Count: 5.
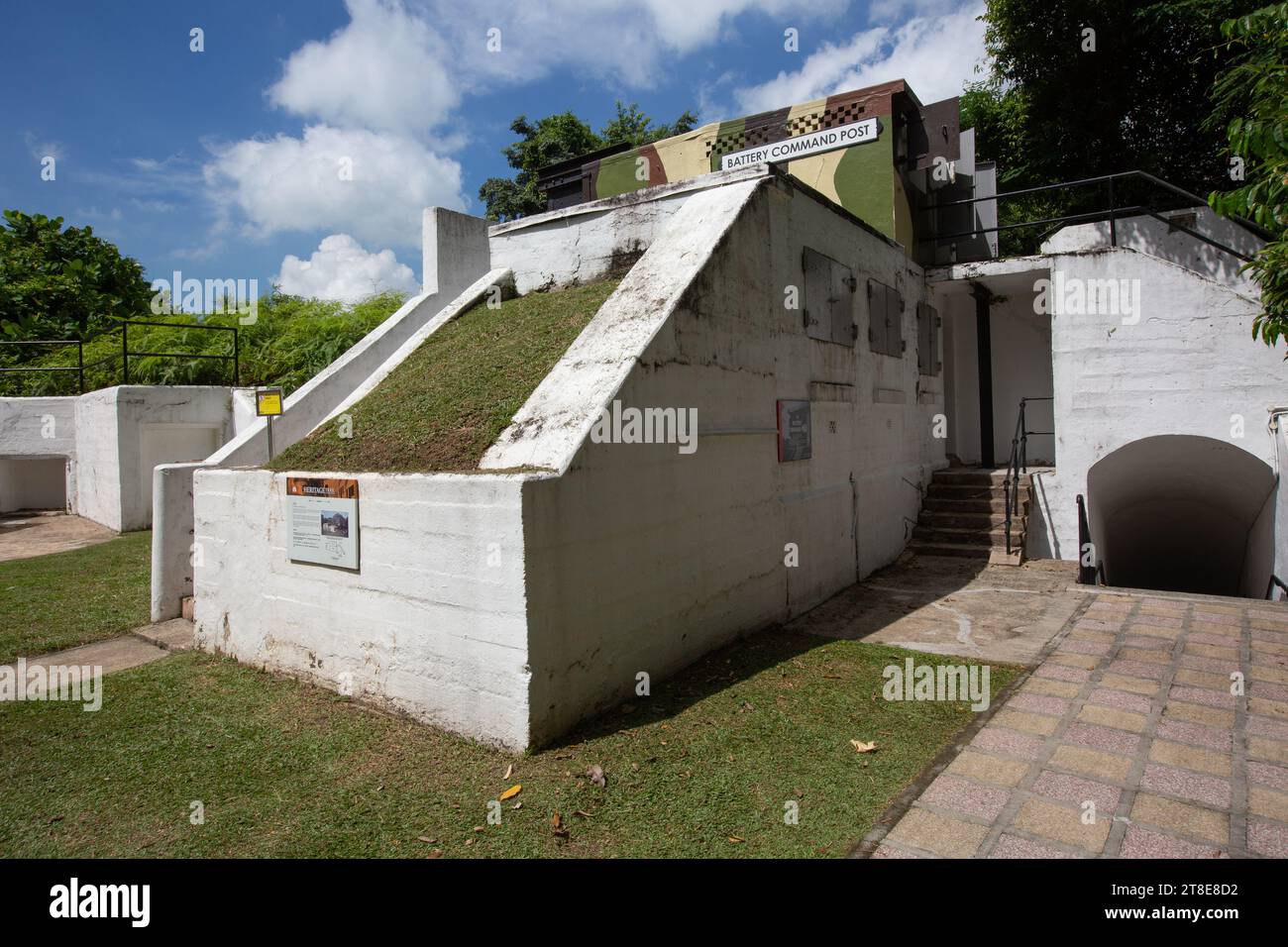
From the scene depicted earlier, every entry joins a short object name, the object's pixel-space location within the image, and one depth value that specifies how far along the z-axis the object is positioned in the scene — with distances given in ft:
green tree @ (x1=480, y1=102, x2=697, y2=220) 86.74
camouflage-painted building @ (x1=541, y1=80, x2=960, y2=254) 33.22
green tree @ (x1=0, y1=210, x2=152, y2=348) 64.59
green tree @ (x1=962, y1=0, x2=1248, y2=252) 48.42
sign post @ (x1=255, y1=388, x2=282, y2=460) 20.88
